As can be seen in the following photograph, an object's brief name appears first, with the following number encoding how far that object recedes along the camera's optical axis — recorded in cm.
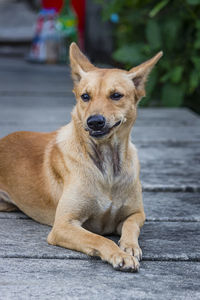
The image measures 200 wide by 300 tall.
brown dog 302
